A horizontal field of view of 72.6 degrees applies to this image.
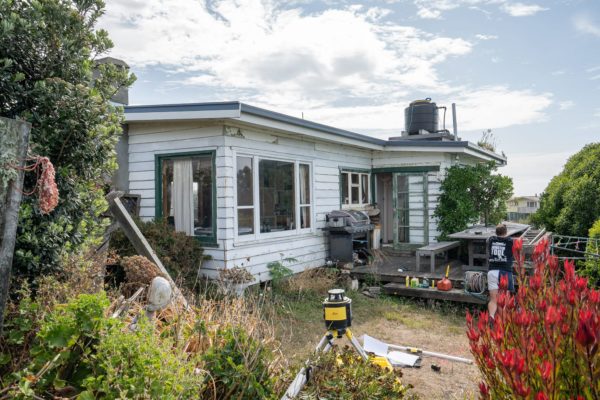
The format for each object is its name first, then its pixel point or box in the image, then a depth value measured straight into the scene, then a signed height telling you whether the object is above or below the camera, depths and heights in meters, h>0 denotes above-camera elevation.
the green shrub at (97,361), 2.05 -0.80
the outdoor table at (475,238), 8.54 -0.64
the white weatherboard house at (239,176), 7.15 +0.65
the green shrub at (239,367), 2.71 -1.09
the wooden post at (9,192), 2.44 +0.11
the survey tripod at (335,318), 3.13 -0.85
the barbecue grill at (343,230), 9.38 -0.52
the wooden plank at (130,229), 4.91 -0.24
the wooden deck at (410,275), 7.75 -1.43
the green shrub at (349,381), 2.87 -1.27
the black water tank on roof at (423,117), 15.83 +3.55
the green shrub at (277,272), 7.89 -1.23
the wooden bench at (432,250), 8.74 -0.93
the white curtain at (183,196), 7.59 +0.25
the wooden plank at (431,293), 7.55 -1.66
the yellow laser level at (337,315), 3.13 -0.82
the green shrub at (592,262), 7.62 -1.05
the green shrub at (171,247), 6.48 -0.63
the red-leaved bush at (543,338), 1.35 -0.50
